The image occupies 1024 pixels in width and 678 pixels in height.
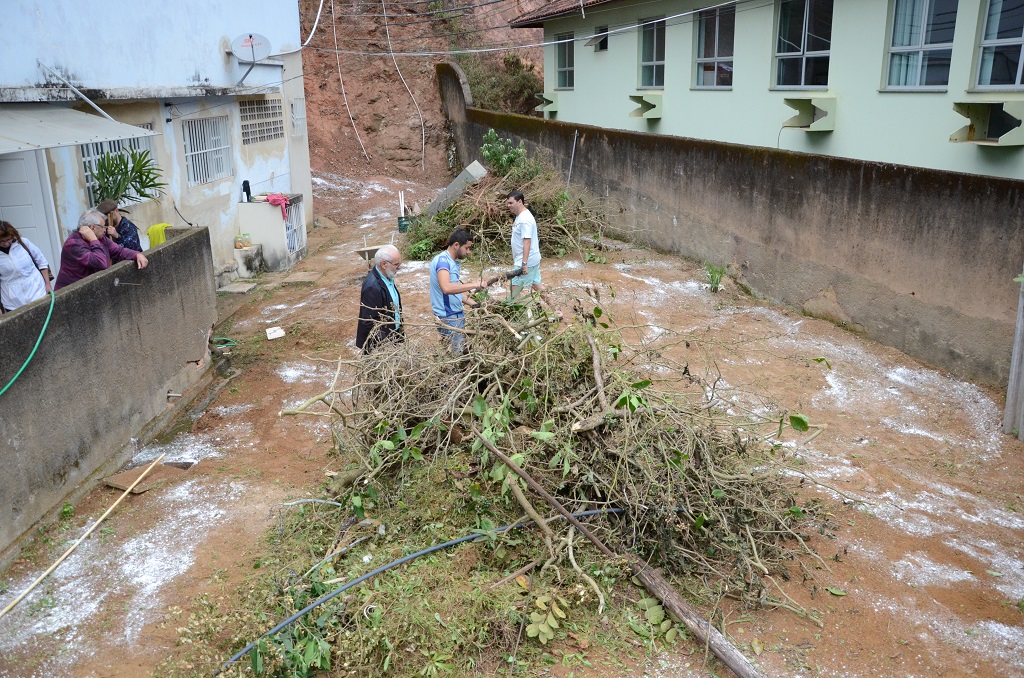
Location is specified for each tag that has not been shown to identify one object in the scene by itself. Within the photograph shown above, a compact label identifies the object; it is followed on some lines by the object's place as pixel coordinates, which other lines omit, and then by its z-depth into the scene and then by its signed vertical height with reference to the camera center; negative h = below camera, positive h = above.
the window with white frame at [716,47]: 12.92 +0.88
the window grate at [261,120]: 14.13 -0.14
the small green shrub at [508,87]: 23.25 +0.56
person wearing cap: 7.81 -1.04
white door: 8.14 -0.81
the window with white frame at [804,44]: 10.85 +0.75
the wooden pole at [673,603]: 4.02 -2.56
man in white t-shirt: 7.72 -1.22
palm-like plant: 9.11 -0.67
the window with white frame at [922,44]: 8.94 +0.60
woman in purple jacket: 6.84 -1.14
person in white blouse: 6.66 -1.23
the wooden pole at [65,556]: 4.74 -2.69
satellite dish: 12.73 +0.97
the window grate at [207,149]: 11.87 -0.52
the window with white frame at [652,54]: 14.98 +0.90
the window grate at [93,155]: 9.04 -0.42
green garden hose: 5.14 -1.48
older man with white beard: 6.42 -1.41
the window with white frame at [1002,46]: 8.18 +0.49
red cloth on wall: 13.21 -1.37
